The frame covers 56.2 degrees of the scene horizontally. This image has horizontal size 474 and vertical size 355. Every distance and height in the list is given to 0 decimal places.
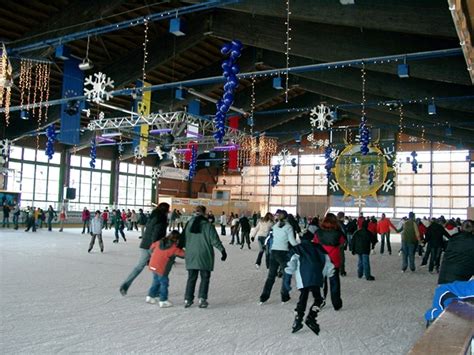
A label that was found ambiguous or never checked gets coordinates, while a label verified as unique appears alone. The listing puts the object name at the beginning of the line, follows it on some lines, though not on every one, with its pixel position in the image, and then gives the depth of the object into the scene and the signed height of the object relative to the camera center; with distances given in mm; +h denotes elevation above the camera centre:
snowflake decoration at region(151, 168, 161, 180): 25698 +1235
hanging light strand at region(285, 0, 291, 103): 8484 +3655
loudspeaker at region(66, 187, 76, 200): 23422 -195
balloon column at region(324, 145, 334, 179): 19350 +1851
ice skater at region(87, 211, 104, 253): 10749 -866
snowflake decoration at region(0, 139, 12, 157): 20956 +1945
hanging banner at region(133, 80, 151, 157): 14939 +2762
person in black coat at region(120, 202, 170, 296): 5414 -470
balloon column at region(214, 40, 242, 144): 7781 +2224
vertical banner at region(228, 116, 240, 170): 22375 +1883
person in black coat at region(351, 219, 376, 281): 7656 -786
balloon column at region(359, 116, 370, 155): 13362 +1938
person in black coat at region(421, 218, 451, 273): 8742 -710
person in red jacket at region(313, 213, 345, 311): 5125 -506
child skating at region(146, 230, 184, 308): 5070 -761
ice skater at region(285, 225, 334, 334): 4172 -713
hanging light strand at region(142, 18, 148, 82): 9086 +3674
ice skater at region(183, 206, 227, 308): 5102 -681
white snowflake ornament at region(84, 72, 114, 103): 11055 +2504
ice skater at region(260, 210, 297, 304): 5527 -673
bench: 1457 -480
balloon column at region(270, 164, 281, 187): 22234 +1195
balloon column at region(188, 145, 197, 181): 20062 +1527
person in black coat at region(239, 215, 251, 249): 13234 -875
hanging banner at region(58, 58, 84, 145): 13047 +2694
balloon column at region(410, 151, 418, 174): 20062 +1853
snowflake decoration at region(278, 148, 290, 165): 22234 +2351
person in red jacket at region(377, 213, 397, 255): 12461 -678
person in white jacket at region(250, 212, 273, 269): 8164 -552
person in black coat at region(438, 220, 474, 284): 3975 -510
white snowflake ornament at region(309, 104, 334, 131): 14048 +2691
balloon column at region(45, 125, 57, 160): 16375 +1816
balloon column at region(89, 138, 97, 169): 18548 +1468
